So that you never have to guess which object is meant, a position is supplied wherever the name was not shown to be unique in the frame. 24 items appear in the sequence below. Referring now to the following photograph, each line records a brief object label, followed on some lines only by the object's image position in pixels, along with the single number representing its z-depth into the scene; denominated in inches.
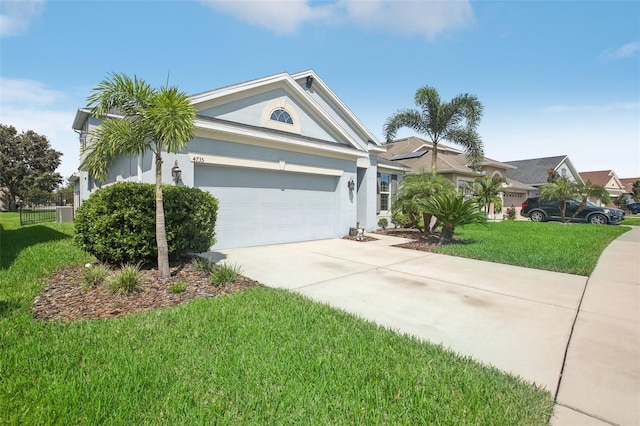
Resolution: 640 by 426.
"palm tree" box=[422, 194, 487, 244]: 393.1
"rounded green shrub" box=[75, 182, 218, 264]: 229.8
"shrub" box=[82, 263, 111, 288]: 199.8
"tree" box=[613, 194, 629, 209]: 1689.2
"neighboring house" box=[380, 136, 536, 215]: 903.1
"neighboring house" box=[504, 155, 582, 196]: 1335.8
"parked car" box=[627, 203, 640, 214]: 1632.9
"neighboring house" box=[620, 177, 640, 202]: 2193.7
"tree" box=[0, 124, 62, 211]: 1318.9
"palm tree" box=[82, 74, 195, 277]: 195.0
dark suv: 831.7
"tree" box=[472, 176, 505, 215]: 718.1
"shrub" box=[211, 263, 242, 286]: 215.3
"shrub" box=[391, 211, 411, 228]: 578.6
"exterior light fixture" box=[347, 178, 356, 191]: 500.1
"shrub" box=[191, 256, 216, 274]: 239.5
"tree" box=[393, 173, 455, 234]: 455.2
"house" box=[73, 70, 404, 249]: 349.1
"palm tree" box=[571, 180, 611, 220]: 799.1
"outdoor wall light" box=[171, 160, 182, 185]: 314.8
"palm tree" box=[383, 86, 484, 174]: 655.1
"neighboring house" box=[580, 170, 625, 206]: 1744.6
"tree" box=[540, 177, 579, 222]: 804.6
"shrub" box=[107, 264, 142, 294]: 187.2
